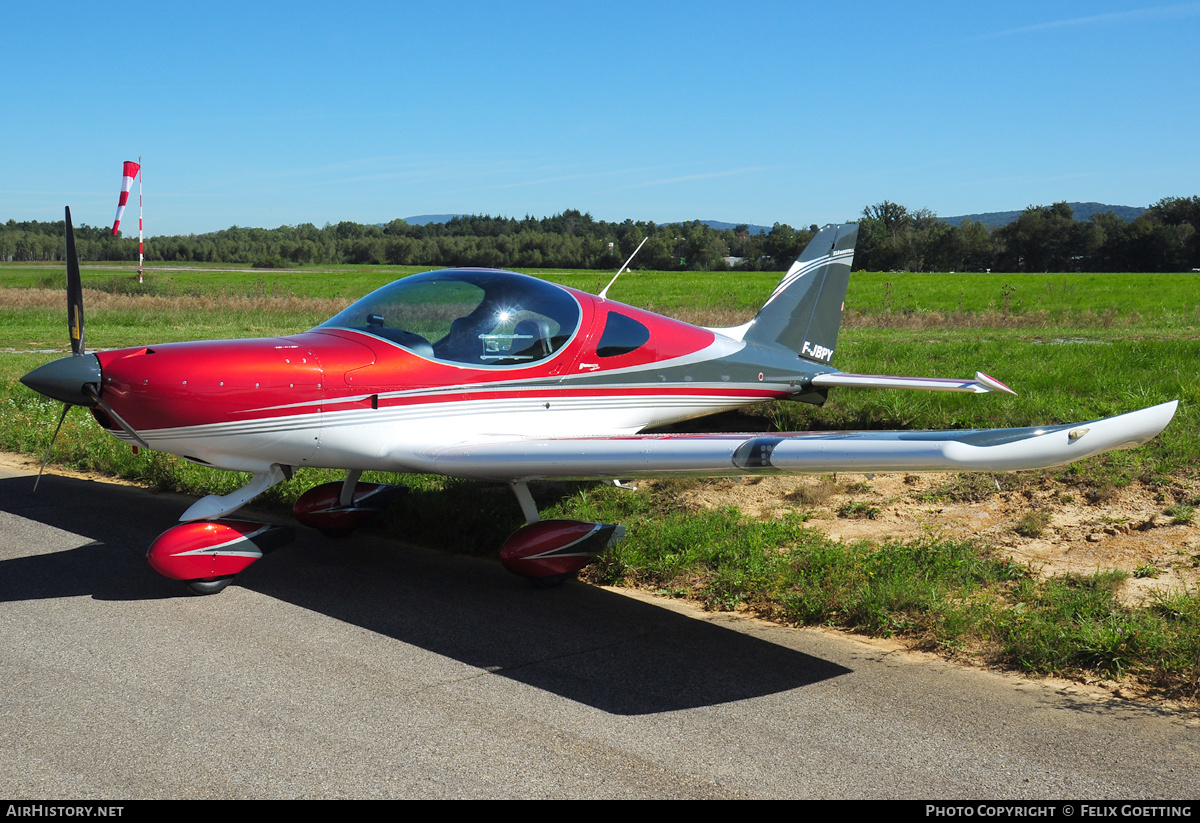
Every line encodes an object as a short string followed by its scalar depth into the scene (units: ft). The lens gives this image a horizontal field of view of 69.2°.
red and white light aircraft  15.92
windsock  68.80
